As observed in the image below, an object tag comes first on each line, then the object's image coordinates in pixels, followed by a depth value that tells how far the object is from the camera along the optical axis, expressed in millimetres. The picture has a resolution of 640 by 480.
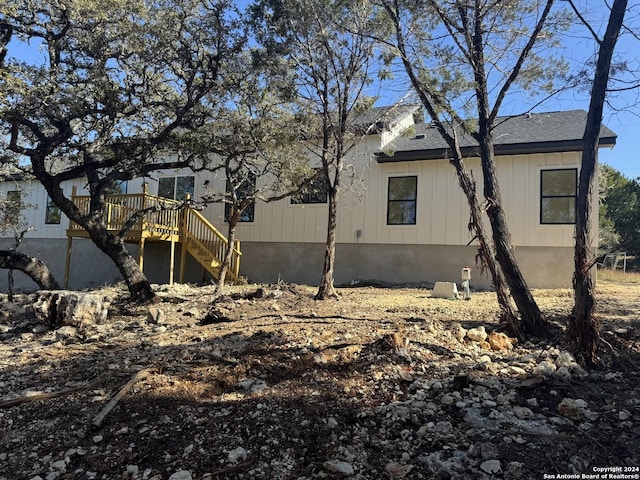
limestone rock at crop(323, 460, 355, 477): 2611
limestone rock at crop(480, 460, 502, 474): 2561
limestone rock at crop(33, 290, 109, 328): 6617
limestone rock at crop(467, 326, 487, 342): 5168
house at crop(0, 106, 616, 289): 11875
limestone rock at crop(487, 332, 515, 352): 4988
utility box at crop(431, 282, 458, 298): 9695
